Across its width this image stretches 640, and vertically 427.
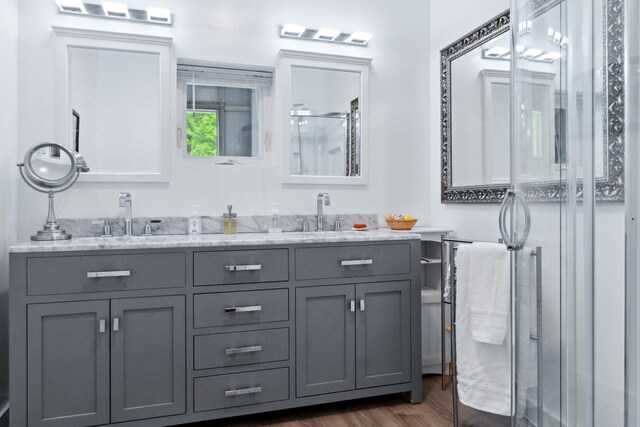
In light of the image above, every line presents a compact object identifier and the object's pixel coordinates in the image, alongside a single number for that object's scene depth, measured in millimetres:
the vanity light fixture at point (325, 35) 2529
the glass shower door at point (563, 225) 933
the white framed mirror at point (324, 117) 2547
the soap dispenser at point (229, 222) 2357
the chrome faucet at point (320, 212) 2553
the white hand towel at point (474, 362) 1711
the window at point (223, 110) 2424
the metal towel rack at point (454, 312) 1203
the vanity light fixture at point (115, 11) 2209
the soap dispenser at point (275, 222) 2473
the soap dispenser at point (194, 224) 2326
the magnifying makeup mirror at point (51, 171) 1960
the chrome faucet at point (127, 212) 2213
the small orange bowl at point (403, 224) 2527
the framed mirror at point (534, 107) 908
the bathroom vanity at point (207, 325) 1715
